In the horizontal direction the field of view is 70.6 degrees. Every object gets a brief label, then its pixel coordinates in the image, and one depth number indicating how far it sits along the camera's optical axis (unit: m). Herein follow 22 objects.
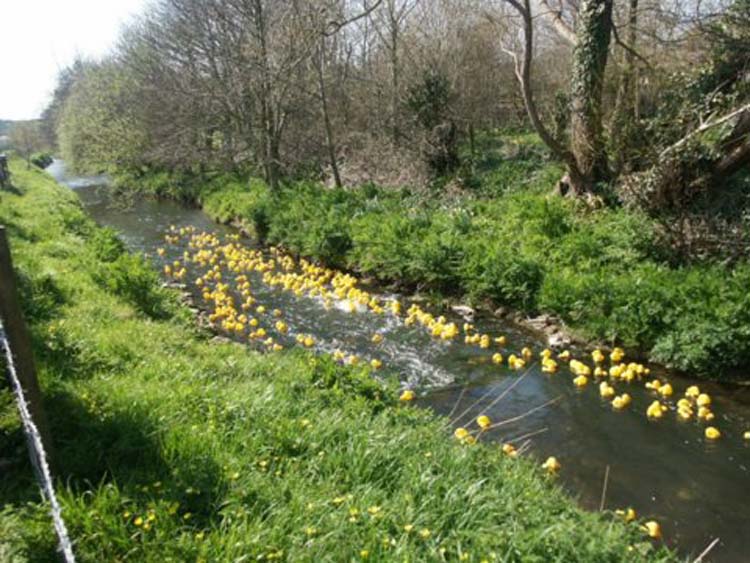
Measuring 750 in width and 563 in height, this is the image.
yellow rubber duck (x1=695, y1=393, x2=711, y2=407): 5.77
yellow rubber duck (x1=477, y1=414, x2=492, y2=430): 5.32
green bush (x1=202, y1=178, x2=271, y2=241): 15.30
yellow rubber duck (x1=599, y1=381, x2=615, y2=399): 6.18
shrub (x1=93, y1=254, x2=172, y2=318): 7.99
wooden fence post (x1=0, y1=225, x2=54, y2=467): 2.73
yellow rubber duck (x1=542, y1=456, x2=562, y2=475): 4.66
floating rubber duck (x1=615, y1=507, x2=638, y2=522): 3.64
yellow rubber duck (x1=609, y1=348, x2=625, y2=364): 6.88
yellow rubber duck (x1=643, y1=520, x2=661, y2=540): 3.84
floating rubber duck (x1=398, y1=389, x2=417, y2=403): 5.80
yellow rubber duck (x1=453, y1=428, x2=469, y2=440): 4.69
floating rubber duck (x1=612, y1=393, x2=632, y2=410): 6.00
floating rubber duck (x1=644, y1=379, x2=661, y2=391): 6.25
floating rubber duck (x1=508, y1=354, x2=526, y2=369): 7.02
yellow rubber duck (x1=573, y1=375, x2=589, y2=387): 6.45
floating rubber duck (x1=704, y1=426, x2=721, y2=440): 5.37
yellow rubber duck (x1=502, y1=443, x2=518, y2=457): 4.59
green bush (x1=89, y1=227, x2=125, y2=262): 10.43
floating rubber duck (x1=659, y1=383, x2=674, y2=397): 6.11
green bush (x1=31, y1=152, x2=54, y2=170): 50.50
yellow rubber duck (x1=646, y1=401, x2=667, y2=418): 5.79
